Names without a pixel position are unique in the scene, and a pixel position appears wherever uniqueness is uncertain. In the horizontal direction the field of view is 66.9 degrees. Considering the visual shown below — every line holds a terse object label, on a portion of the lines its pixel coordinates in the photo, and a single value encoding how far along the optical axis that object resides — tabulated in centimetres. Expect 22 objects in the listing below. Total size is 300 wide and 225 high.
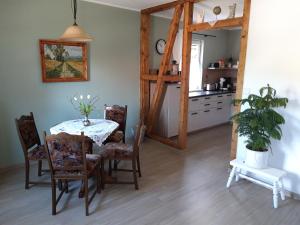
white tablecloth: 270
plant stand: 253
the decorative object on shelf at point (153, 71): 478
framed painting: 346
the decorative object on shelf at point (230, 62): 646
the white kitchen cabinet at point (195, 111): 458
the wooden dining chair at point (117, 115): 376
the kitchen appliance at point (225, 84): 637
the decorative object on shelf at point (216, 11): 334
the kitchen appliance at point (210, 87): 607
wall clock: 490
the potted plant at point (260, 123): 253
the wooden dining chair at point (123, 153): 283
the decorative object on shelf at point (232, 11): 315
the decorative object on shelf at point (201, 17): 360
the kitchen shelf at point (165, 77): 412
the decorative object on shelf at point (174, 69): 463
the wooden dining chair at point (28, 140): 272
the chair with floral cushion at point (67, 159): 218
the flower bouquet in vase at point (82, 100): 392
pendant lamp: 247
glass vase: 303
